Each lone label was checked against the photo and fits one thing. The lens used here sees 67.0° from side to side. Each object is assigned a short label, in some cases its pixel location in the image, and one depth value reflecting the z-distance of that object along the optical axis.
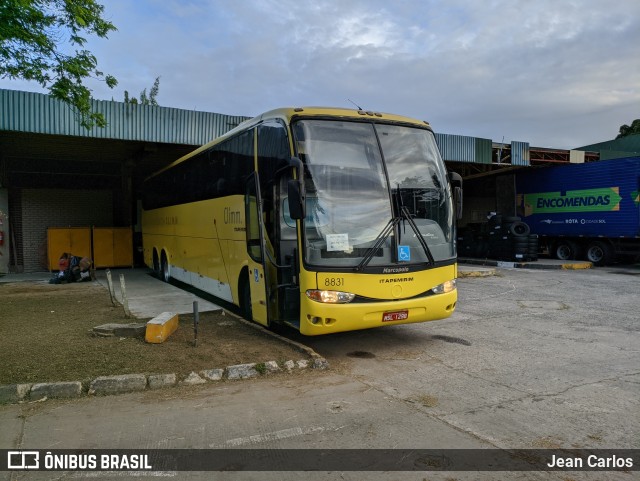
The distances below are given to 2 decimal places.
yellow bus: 6.37
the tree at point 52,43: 7.12
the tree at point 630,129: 38.34
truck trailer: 18.33
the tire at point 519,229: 20.00
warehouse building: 14.77
